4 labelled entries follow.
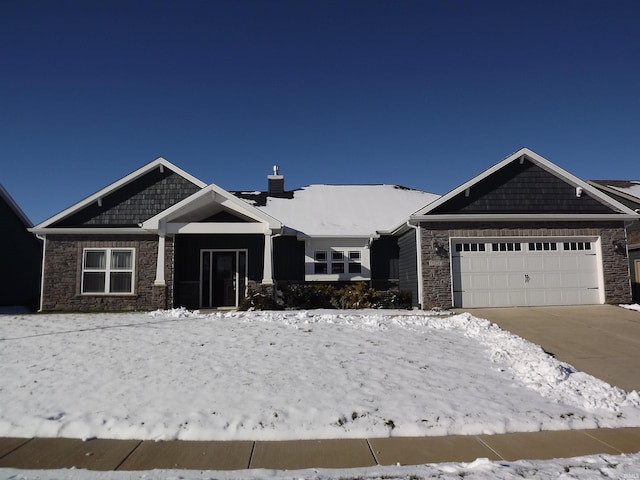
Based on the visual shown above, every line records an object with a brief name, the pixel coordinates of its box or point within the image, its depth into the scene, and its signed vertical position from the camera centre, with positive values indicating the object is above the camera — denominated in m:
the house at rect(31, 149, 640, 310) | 13.91 +0.87
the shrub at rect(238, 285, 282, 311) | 13.15 -0.87
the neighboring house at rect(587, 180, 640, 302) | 18.06 +1.72
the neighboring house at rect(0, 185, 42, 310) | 17.42 +0.61
